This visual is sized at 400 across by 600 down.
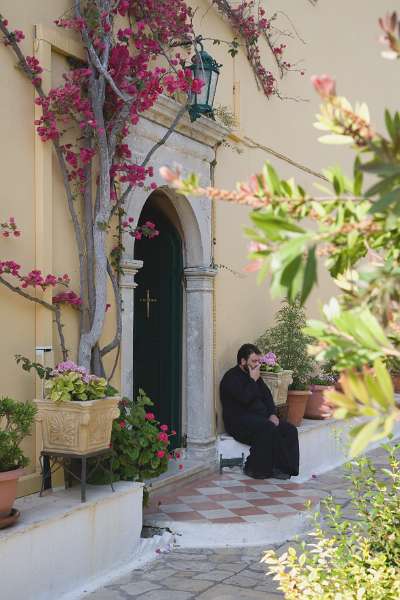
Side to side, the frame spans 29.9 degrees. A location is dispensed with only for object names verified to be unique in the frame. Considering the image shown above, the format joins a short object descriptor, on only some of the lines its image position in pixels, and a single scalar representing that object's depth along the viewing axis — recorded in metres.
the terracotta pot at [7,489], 3.72
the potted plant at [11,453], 3.75
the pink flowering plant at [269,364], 7.32
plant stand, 4.40
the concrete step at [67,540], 3.76
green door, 7.07
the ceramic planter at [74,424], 4.40
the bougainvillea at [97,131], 4.93
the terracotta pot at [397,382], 10.96
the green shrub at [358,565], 2.36
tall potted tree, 7.65
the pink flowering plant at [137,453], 4.88
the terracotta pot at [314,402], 8.12
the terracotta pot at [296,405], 7.68
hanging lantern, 6.40
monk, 6.51
